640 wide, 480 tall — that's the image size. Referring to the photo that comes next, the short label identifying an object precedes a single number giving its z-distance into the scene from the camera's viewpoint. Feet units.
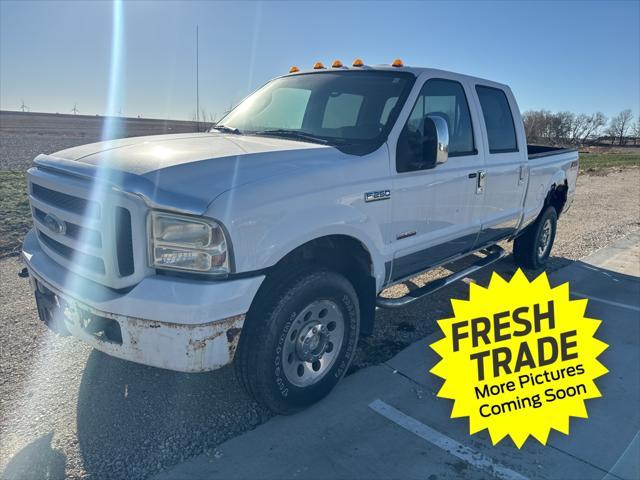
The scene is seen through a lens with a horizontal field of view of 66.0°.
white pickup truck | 7.53
